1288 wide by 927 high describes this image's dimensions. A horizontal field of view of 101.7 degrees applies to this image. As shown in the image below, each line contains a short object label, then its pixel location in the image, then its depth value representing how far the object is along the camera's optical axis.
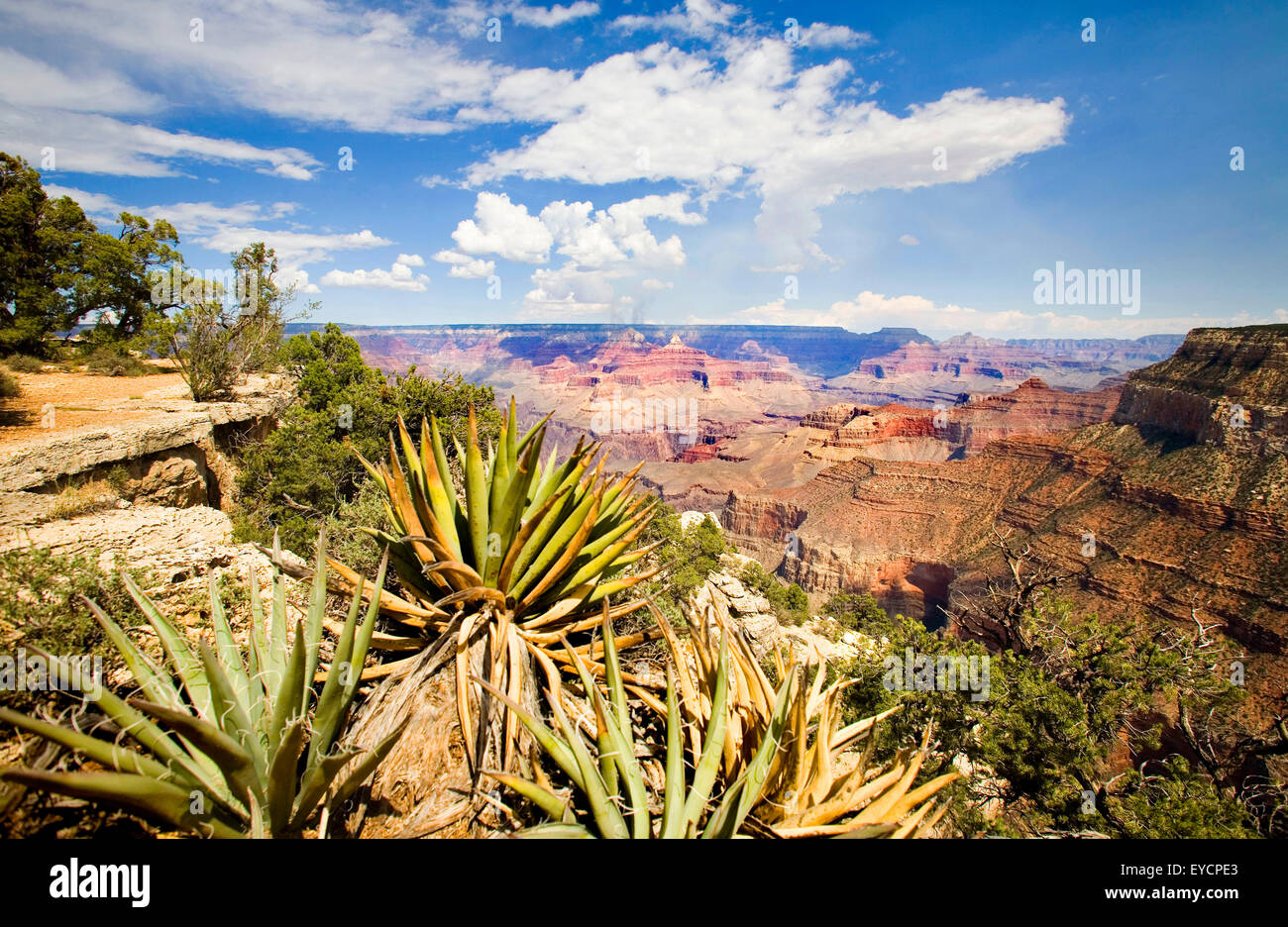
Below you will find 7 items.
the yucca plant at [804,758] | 2.08
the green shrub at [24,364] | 11.42
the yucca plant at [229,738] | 1.52
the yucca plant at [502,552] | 2.74
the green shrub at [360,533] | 4.25
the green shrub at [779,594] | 22.83
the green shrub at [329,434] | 8.86
